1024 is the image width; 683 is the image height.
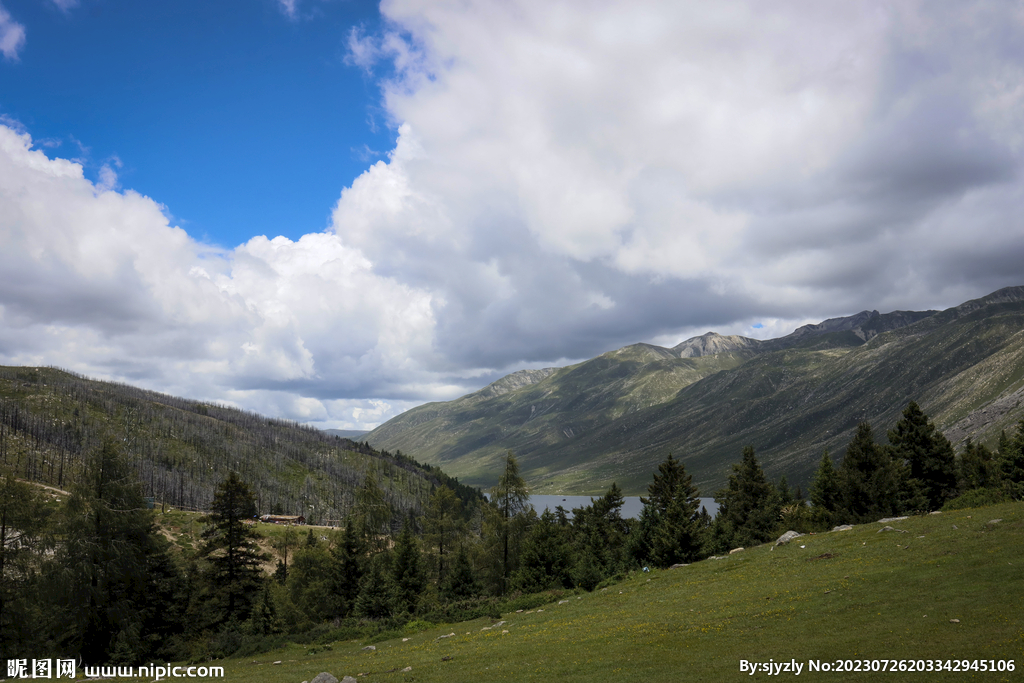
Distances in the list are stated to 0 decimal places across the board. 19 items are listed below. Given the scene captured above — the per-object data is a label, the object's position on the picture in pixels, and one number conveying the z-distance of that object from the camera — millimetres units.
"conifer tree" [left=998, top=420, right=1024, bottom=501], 49781
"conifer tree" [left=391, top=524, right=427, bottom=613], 52656
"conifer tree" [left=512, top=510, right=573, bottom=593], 49906
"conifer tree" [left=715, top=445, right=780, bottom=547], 73262
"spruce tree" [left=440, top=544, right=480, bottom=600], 51759
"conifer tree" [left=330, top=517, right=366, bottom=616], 58162
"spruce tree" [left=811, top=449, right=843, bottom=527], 64312
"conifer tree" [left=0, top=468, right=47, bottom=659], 35125
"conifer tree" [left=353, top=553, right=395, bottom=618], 50219
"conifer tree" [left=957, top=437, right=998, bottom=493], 65625
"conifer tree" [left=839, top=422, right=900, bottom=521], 59531
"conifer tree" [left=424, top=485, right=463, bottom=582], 66750
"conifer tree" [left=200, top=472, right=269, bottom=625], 55031
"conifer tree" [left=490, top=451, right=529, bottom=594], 58406
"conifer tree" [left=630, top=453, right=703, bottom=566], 54031
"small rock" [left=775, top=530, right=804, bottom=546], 43250
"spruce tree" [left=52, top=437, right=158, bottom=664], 36094
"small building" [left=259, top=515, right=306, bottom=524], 164250
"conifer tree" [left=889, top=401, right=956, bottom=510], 65062
